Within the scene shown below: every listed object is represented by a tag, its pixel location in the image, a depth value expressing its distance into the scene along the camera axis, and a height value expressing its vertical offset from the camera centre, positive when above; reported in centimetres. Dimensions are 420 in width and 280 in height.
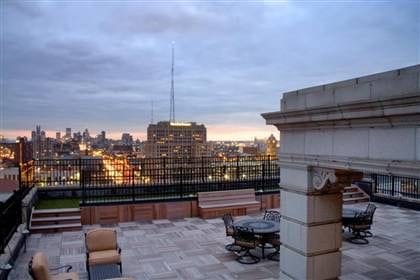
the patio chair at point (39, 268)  601 -212
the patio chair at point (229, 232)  1037 -262
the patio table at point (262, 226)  964 -234
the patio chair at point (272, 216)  1120 -236
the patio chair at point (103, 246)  813 -244
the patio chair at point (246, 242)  955 -266
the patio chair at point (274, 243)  975 -276
